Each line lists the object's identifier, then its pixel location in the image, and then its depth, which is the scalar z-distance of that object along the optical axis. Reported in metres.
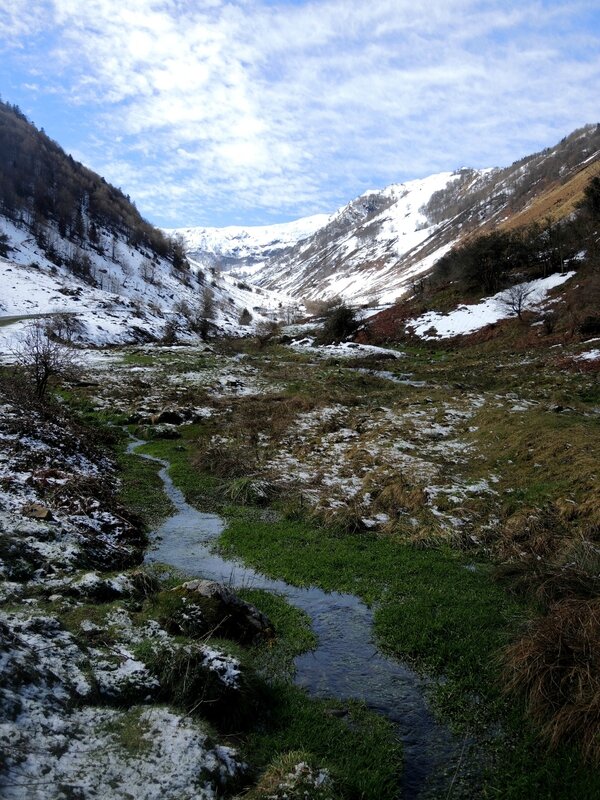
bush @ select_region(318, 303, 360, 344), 73.69
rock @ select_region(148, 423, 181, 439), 25.76
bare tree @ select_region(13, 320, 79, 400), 22.61
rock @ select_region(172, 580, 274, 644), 9.19
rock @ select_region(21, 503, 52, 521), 11.80
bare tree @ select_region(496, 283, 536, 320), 56.81
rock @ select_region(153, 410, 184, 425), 27.70
